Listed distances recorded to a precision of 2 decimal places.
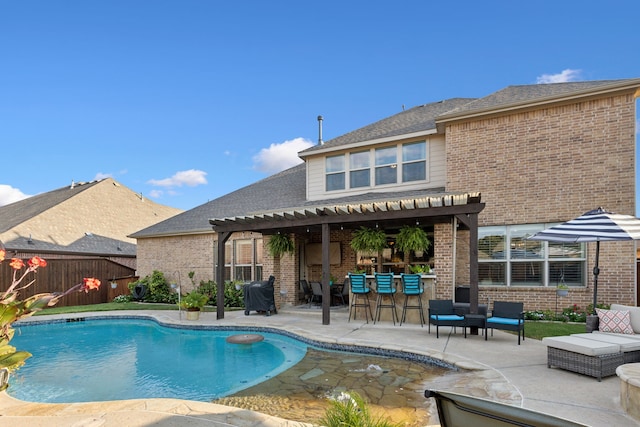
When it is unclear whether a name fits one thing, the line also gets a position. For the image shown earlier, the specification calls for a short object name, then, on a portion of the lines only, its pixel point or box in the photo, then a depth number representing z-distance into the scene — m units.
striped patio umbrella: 6.07
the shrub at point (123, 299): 16.01
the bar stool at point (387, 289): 9.09
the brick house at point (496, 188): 9.02
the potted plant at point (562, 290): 8.82
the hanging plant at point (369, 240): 10.59
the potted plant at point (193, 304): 10.67
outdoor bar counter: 9.12
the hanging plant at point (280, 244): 12.40
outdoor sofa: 4.82
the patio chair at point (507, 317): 6.74
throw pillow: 5.89
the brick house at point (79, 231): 16.25
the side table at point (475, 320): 7.26
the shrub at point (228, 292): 13.69
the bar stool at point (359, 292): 9.50
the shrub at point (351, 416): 2.88
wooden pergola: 7.93
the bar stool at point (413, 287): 8.83
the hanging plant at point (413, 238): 10.13
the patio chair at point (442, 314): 7.49
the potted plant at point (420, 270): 9.32
